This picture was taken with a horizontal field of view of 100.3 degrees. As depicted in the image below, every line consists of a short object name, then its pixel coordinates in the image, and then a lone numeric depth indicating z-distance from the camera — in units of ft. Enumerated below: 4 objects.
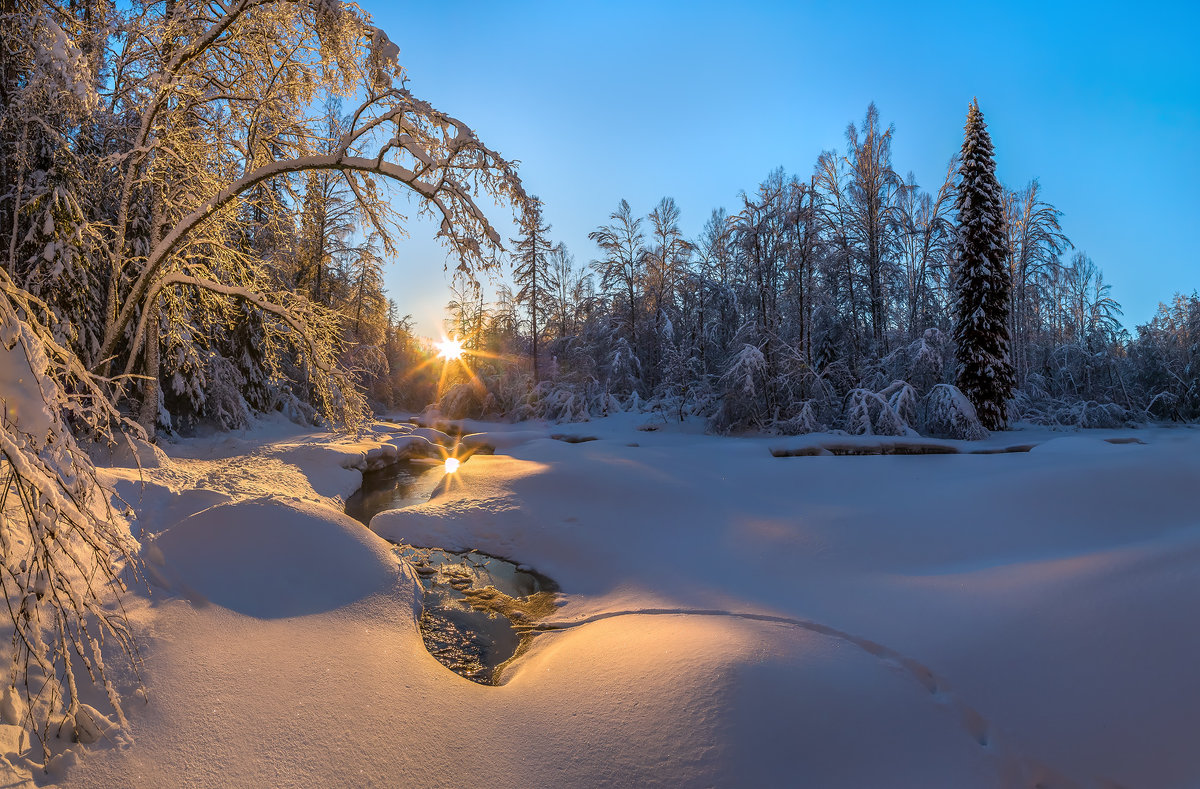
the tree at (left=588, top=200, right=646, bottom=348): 83.51
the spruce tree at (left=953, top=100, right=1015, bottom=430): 50.93
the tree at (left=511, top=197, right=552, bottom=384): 82.17
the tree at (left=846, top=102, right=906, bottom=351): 59.21
